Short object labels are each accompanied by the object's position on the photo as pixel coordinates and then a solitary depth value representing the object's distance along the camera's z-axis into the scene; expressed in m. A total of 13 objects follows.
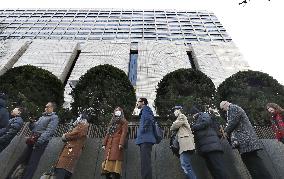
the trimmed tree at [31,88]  4.30
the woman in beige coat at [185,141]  2.36
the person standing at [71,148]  2.46
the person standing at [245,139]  2.31
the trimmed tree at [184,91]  4.32
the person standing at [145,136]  2.35
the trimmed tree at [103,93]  4.30
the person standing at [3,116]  2.67
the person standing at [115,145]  2.45
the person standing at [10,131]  2.58
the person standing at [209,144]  2.37
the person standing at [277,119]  2.64
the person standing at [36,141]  2.50
